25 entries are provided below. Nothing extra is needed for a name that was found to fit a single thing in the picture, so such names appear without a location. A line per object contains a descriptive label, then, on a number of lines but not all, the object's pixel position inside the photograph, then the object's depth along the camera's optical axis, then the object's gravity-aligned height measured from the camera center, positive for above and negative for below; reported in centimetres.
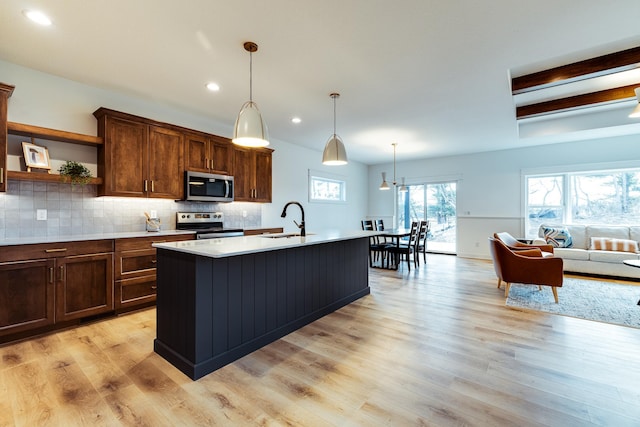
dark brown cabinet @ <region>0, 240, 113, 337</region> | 249 -63
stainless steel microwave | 397 +43
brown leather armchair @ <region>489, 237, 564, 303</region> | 354 -69
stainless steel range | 400 -12
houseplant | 303 +47
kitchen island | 203 -66
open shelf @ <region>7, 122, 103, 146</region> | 277 +86
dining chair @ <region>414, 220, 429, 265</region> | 579 -45
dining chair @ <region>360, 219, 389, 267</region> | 581 -65
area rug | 314 -109
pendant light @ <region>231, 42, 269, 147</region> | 234 +73
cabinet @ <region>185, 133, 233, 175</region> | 406 +94
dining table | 510 -35
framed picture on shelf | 287 +62
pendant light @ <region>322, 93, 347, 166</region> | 339 +75
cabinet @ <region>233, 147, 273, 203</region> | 471 +72
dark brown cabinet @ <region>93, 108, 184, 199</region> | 329 +73
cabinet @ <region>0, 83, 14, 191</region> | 260 +75
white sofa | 472 -68
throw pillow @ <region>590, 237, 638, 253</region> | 493 -54
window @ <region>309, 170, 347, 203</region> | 675 +71
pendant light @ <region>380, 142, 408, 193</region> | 627 +72
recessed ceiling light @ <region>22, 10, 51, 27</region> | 214 +153
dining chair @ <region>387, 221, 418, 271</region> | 547 -62
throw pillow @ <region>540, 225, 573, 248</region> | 543 -44
